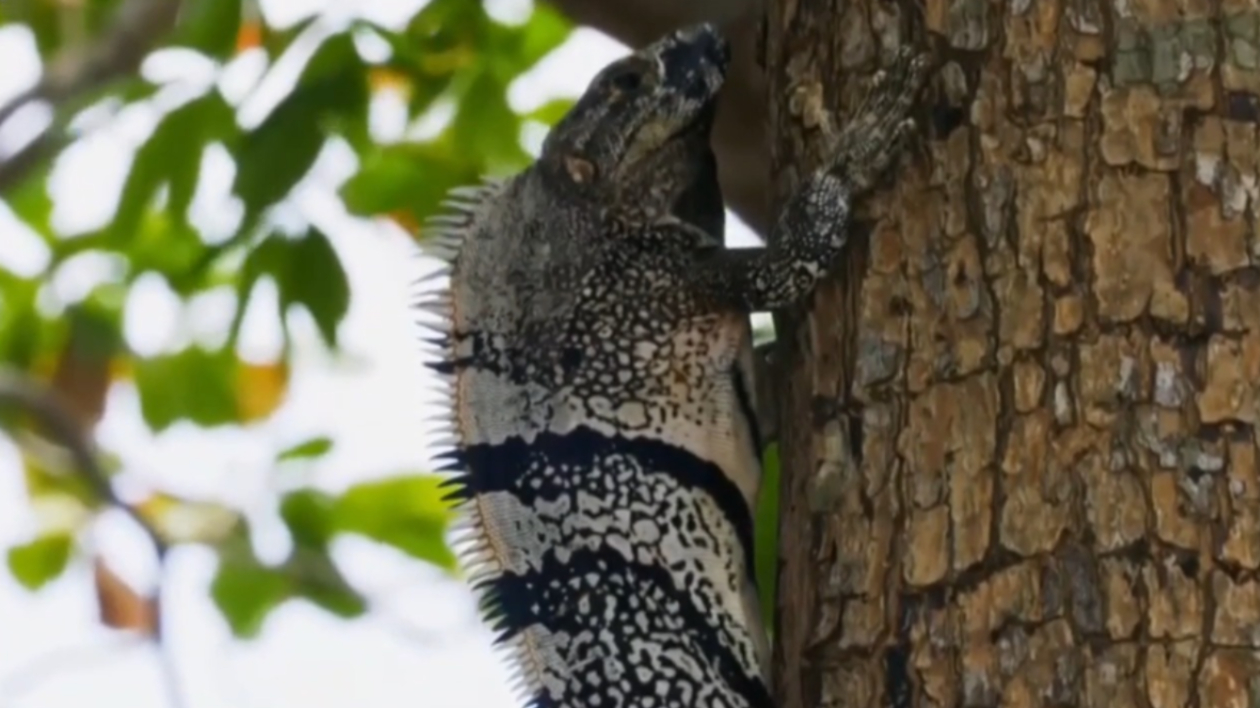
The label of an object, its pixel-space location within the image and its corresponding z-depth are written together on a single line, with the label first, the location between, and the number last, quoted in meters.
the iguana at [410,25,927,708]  7.17
